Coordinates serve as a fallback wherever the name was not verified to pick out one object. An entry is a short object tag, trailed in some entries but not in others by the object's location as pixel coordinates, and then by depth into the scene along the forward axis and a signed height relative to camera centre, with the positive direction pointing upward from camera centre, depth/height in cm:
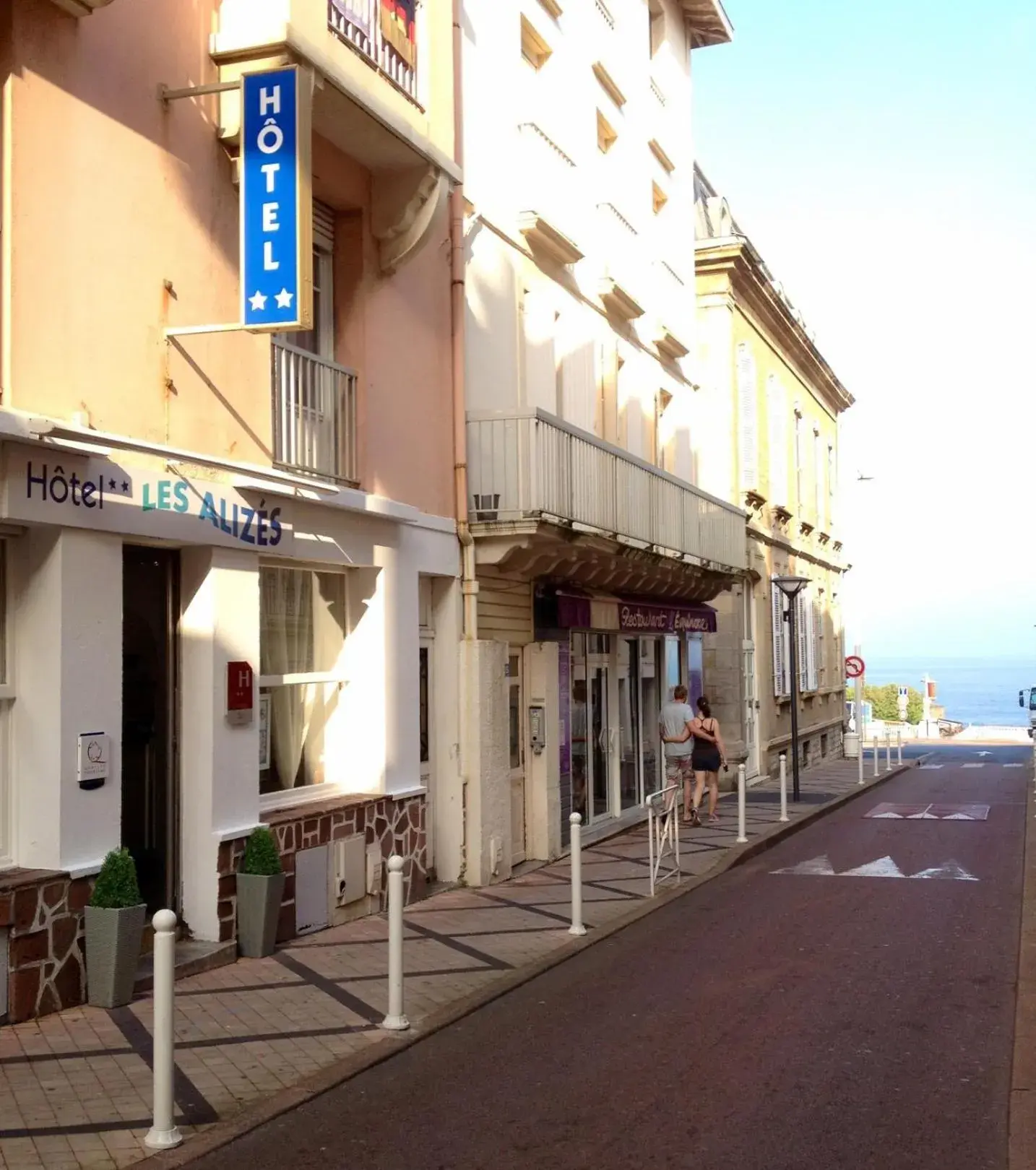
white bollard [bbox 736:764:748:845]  1533 -171
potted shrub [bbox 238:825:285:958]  878 -145
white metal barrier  1211 -159
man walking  1728 -87
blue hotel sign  821 +287
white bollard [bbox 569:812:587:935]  971 -161
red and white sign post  3120 -27
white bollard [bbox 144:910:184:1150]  521 -142
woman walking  1736 -116
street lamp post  2166 +85
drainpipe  1238 +198
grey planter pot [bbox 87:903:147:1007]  730 -152
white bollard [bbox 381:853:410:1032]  705 -150
